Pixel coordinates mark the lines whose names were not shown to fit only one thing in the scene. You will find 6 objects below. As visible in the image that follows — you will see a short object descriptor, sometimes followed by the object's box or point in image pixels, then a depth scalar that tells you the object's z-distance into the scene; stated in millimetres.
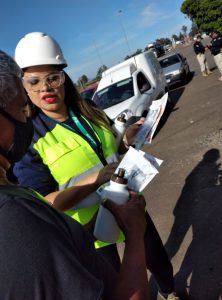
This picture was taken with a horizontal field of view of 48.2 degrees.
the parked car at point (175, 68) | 11910
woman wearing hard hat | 1494
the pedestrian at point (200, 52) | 10503
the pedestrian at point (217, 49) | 8604
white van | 6672
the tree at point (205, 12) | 10697
